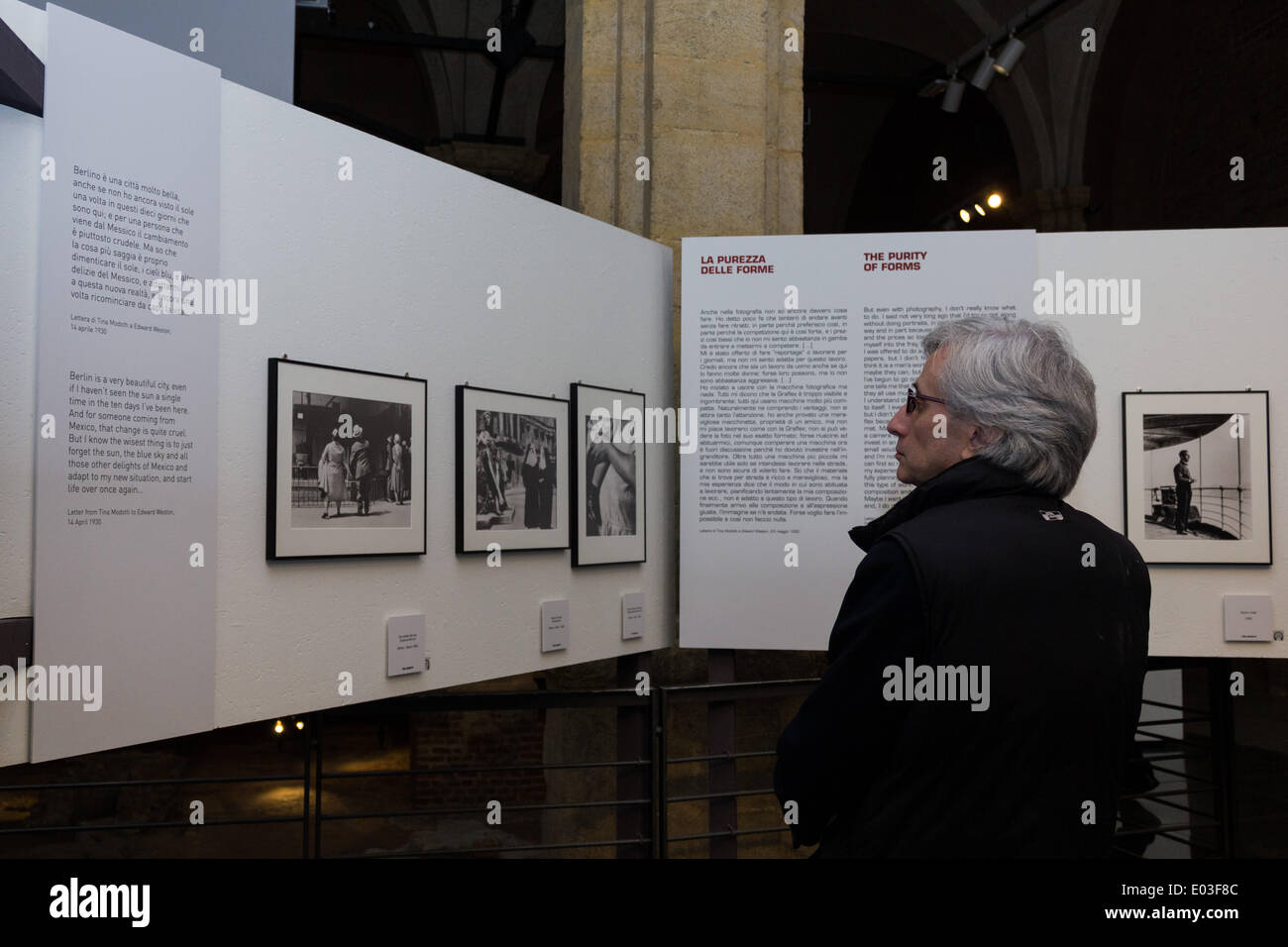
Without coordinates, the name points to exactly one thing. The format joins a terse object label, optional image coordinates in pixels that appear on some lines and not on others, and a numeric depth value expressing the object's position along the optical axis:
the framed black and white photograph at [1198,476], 5.11
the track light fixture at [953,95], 11.63
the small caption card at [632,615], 5.34
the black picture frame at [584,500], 5.05
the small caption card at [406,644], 4.15
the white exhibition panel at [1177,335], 5.15
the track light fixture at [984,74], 11.12
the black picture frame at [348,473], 3.73
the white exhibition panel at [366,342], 3.11
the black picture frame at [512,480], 4.48
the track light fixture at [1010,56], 10.58
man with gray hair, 2.06
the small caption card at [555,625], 4.88
